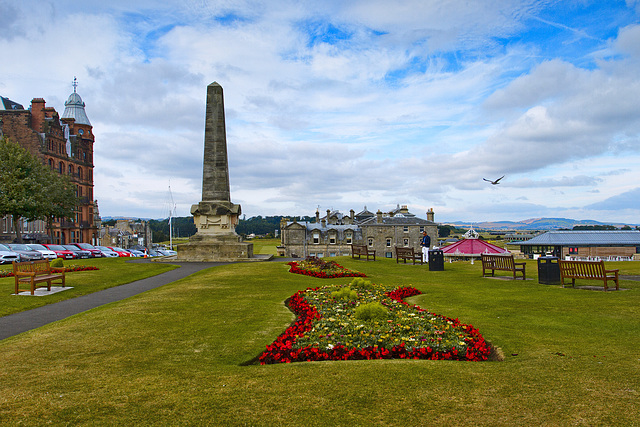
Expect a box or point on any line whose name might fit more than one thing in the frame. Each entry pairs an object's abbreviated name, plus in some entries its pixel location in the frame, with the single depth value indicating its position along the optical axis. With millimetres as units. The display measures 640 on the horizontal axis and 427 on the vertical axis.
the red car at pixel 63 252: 38019
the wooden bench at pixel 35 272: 15359
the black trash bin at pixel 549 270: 16375
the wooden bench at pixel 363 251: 30025
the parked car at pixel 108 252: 44925
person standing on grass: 25697
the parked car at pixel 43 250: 35066
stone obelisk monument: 30844
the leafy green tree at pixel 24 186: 42156
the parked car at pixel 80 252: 40188
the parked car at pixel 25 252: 30934
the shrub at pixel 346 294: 12828
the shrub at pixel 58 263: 22195
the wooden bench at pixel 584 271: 14302
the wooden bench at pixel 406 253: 26734
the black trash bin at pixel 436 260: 22672
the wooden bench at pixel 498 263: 18605
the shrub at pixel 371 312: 9992
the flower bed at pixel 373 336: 7777
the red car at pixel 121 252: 48372
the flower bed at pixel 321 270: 20734
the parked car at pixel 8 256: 30000
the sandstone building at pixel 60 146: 64812
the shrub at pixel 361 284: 15227
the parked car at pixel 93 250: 42562
